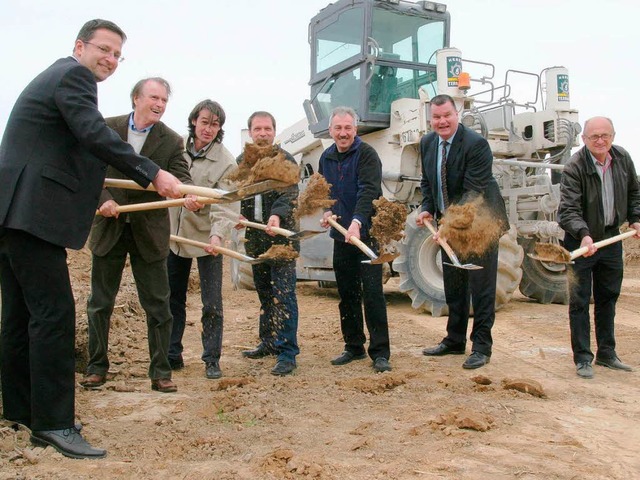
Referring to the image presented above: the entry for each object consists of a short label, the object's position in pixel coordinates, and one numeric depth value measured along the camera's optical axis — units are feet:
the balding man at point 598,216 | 16.85
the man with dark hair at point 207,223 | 16.29
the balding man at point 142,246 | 14.30
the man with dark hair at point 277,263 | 16.78
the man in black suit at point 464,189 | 17.70
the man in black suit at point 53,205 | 10.46
